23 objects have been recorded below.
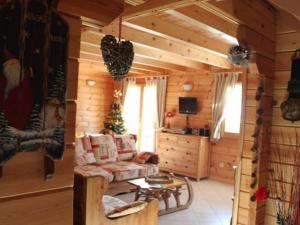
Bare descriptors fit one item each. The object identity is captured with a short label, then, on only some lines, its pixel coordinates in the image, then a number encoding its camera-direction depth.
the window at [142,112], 7.66
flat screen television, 6.52
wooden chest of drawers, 6.04
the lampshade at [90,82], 7.77
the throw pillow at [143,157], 5.39
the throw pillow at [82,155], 4.86
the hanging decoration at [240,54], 2.32
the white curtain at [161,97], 7.27
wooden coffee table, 3.90
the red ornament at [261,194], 2.46
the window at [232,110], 6.00
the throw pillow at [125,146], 5.54
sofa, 4.66
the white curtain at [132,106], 8.16
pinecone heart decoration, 1.98
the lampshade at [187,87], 6.70
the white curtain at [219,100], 6.02
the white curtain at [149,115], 7.53
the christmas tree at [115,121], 7.63
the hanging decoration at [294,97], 2.50
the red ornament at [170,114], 7.04
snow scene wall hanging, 1.14
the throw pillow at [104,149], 5.18
